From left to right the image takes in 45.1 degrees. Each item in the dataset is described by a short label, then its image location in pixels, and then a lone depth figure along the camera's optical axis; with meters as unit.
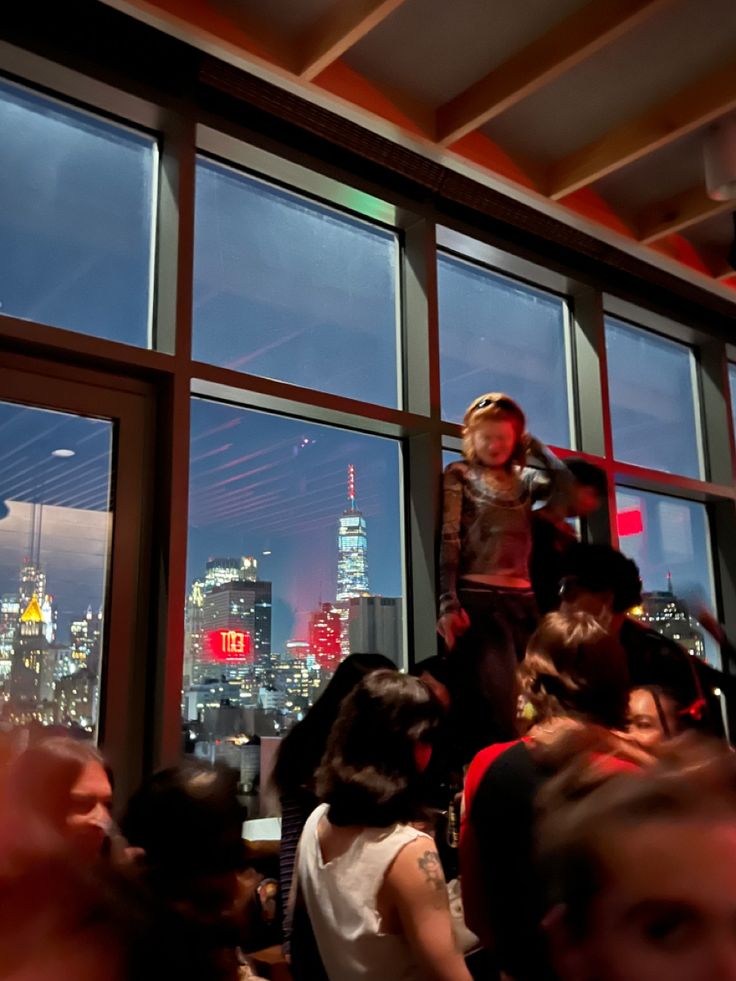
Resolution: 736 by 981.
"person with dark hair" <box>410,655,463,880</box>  2.59
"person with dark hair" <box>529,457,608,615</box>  3.26
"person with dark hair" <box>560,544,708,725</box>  2.73
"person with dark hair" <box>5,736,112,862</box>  0.71
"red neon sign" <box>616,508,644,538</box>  4.32
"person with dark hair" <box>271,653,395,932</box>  2.11
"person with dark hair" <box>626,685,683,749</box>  1.99
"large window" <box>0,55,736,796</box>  2.47
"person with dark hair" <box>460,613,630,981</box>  1.58
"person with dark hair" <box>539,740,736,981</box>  0.66
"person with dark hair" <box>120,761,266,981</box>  1.15
